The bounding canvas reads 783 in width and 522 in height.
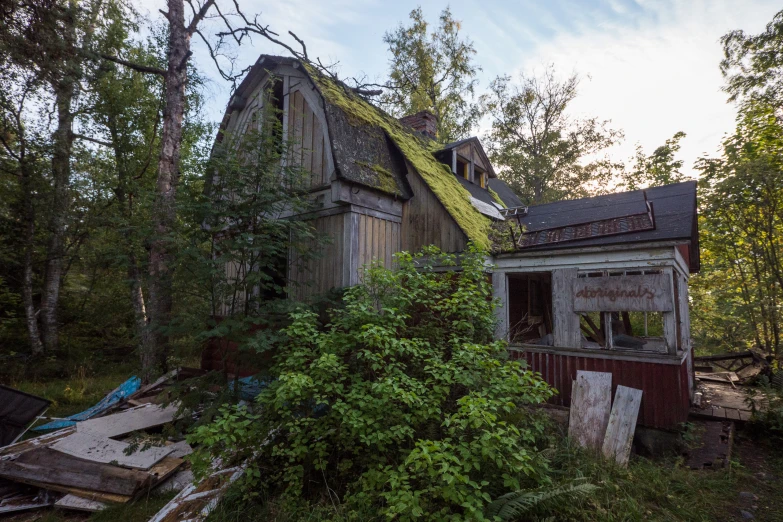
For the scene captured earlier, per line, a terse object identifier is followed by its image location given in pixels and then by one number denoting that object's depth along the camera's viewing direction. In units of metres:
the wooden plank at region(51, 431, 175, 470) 4.92
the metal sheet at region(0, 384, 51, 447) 5.67
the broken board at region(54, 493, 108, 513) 4.39
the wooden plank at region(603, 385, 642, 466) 5.41
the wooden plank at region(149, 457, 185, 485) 4.80
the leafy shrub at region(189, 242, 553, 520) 3.44
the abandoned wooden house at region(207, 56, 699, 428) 6.02
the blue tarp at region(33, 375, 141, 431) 6.80
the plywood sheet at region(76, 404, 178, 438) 5.67
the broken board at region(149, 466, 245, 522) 3.90
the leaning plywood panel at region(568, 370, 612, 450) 5.78
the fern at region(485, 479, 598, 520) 3.41
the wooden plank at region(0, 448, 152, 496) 4.59
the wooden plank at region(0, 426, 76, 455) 5.15
